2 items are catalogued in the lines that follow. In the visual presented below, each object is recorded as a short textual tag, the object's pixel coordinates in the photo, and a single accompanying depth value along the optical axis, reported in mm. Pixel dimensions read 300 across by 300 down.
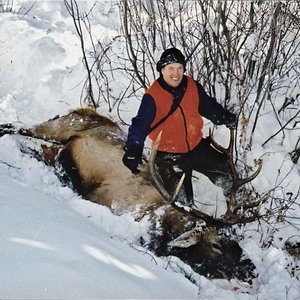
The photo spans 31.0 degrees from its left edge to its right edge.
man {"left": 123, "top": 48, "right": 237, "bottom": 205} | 4426
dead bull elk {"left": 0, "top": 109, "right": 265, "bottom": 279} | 4352
